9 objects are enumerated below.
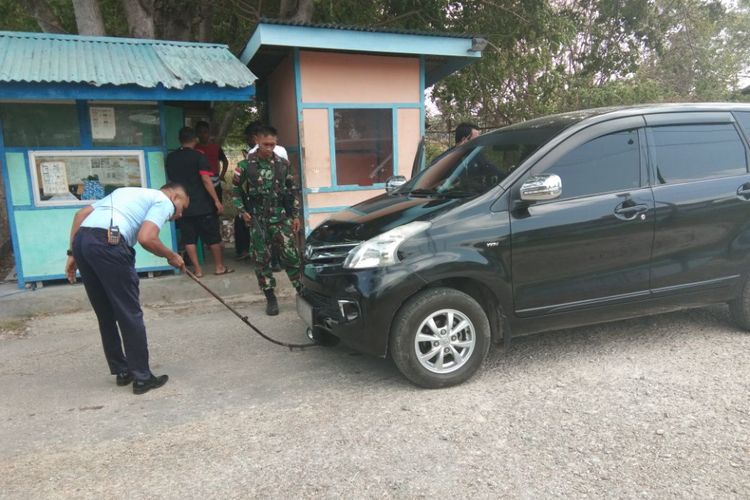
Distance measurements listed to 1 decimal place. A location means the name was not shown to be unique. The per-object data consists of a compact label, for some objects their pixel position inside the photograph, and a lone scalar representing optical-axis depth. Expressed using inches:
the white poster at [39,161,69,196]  226.8
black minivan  132.6
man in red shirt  296.2
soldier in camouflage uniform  203.5
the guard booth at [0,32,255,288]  213.0
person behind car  239.7
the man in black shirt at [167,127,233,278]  245.0
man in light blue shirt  134.1
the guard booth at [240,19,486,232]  252.7
